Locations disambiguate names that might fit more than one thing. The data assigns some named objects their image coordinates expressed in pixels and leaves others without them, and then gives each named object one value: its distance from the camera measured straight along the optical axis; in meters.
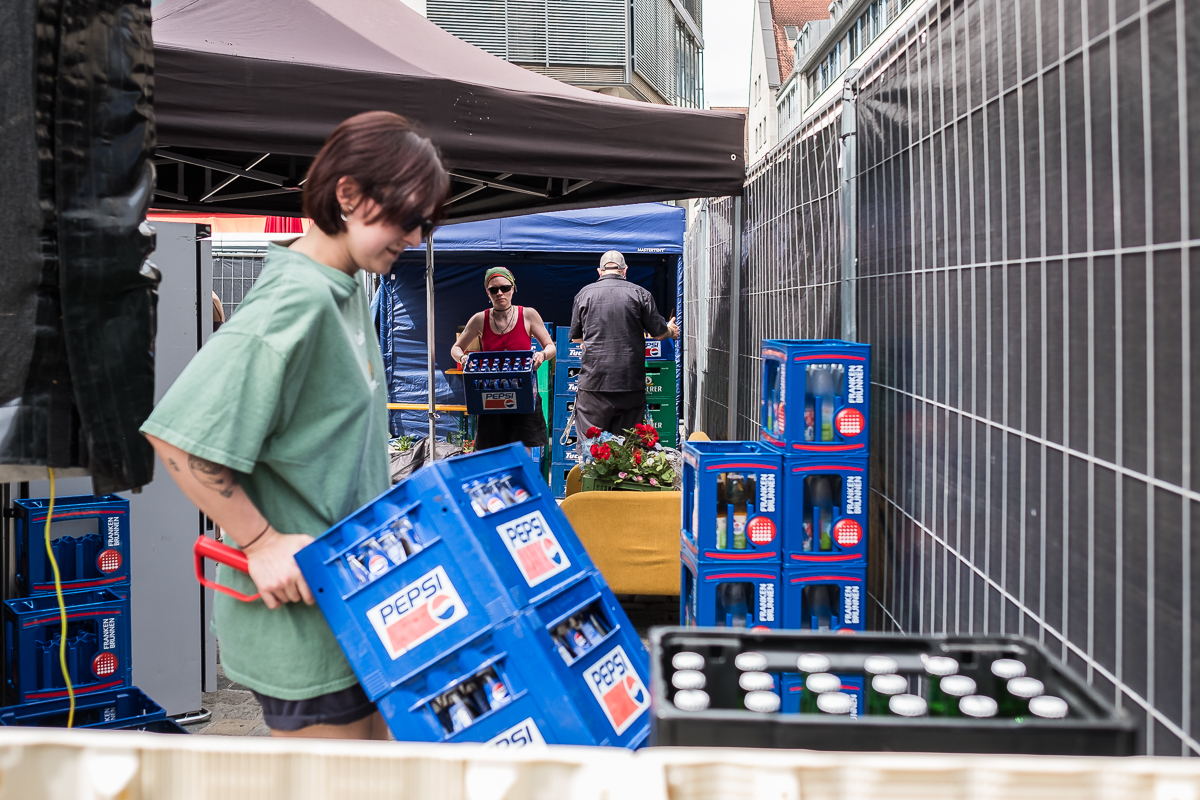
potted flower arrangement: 5.12
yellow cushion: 4.93
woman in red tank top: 6.60
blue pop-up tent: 11.43
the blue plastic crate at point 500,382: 6.39
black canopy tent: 3.32
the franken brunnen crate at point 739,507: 3.55
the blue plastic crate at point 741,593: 3.57
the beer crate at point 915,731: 1.23
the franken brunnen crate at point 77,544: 3.58
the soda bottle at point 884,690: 1.41
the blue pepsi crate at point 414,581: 1.71
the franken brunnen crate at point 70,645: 3.42
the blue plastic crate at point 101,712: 3.30
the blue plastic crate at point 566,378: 9.14
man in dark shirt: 7.51
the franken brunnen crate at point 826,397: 3.57
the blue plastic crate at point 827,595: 3.58
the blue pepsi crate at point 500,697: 1.70
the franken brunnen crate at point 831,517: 3.57
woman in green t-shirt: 1.65
